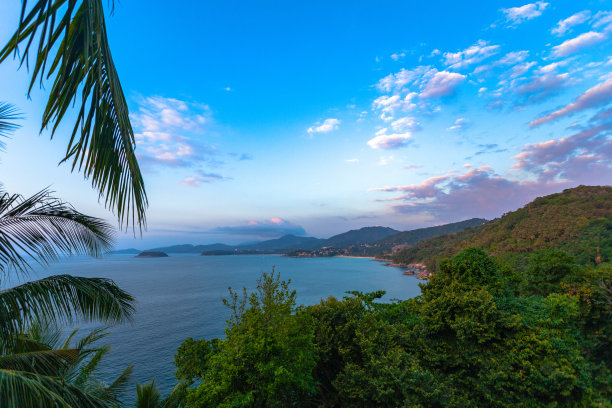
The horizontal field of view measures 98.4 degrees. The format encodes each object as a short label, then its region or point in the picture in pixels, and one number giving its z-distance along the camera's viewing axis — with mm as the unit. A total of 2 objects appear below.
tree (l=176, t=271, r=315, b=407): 7574
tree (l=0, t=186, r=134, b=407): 3084
